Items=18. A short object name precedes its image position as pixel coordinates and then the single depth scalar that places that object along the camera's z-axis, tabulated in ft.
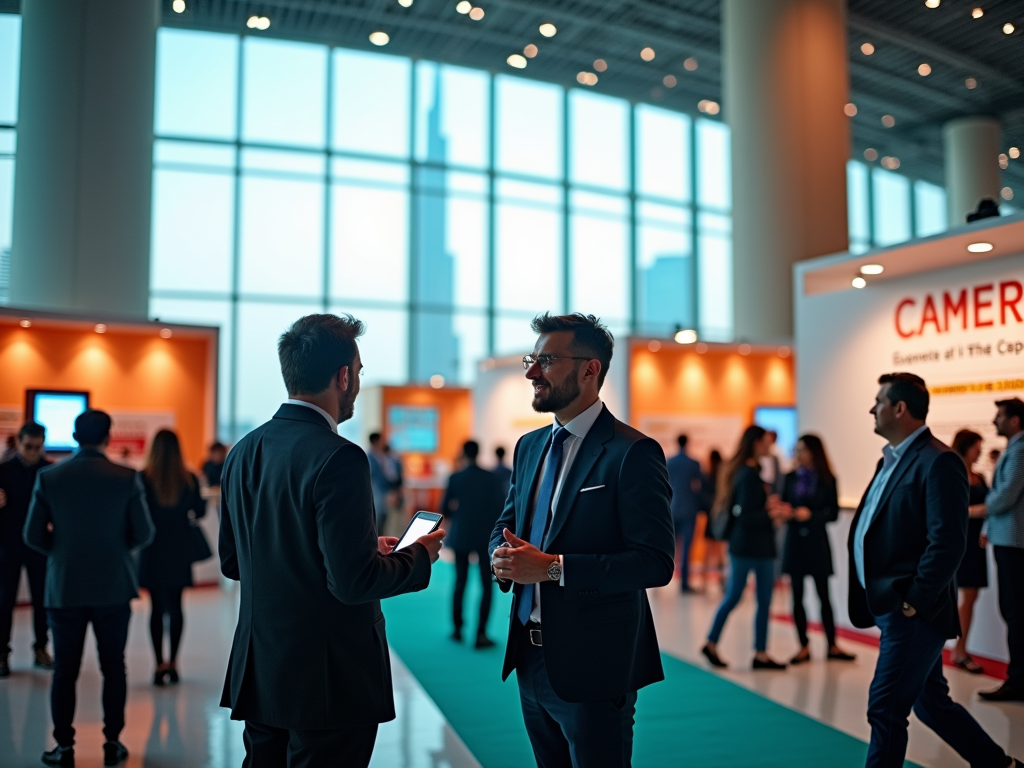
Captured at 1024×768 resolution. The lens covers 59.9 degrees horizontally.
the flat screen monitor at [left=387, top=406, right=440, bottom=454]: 48.85
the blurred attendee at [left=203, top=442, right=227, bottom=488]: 29.45
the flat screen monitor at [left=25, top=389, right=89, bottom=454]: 27.14
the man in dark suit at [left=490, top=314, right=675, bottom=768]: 7.13
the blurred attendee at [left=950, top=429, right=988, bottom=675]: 17.51
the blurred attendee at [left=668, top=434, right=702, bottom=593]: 29.07
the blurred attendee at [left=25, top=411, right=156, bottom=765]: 12.32
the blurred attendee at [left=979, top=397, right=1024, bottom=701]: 15.69
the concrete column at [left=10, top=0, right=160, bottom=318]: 28.78
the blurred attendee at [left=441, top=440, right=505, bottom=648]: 21.75
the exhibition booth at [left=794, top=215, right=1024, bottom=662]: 19.26
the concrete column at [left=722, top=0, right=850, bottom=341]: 36.81
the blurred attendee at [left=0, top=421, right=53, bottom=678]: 17.48
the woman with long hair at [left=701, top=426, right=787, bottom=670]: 18.44
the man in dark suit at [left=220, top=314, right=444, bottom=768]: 6.70
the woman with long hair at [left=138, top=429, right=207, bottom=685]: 16.75
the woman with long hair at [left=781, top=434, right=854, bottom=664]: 18.90
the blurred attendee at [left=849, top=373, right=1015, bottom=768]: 9.67
